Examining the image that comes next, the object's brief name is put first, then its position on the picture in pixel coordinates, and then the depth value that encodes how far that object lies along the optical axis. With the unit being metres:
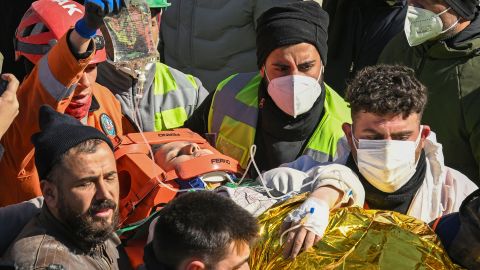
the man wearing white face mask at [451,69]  4.46
